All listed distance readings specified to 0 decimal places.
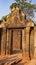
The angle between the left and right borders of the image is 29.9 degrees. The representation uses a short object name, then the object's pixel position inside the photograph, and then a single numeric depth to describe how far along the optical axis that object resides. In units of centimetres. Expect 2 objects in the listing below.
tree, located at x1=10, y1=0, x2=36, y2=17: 1239
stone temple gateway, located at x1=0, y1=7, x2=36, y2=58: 556
